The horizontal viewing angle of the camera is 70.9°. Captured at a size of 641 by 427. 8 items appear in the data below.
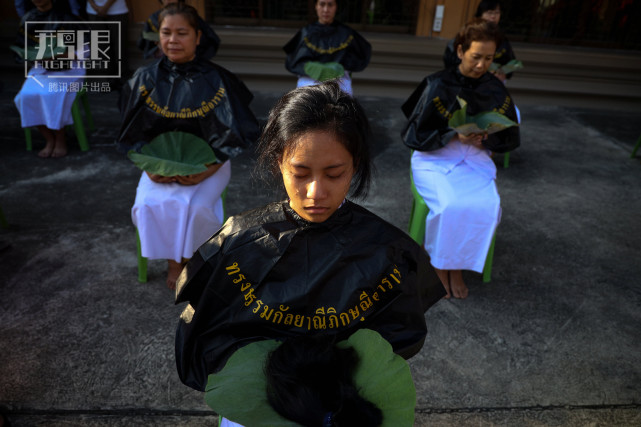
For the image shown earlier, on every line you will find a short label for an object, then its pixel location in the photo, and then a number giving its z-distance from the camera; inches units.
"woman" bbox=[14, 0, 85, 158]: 166.6
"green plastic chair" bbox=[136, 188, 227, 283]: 105.5
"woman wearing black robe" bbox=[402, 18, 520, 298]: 100.4
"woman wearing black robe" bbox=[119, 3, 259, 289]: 97.7
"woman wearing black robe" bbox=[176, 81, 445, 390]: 53.8
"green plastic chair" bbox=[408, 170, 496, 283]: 107.7
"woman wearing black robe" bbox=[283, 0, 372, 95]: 186.2
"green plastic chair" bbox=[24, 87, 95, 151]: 176.6
